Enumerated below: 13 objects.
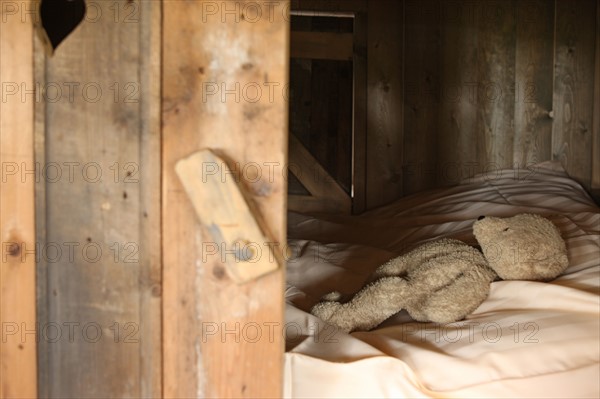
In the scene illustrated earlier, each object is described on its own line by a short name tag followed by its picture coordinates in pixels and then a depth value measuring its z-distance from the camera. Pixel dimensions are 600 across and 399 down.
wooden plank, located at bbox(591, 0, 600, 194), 3.78
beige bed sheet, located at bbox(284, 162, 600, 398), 1.45
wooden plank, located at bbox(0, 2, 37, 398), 1.27
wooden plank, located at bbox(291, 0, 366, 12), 3.98
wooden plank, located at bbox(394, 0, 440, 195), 4.02
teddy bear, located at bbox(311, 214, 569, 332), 1.79
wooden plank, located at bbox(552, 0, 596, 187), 3.81
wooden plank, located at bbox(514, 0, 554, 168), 3.87
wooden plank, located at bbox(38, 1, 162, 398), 1.29
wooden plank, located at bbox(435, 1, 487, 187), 3.98
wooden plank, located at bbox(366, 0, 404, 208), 4.04
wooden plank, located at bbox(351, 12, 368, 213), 4.05
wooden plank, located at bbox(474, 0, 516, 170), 3.93
